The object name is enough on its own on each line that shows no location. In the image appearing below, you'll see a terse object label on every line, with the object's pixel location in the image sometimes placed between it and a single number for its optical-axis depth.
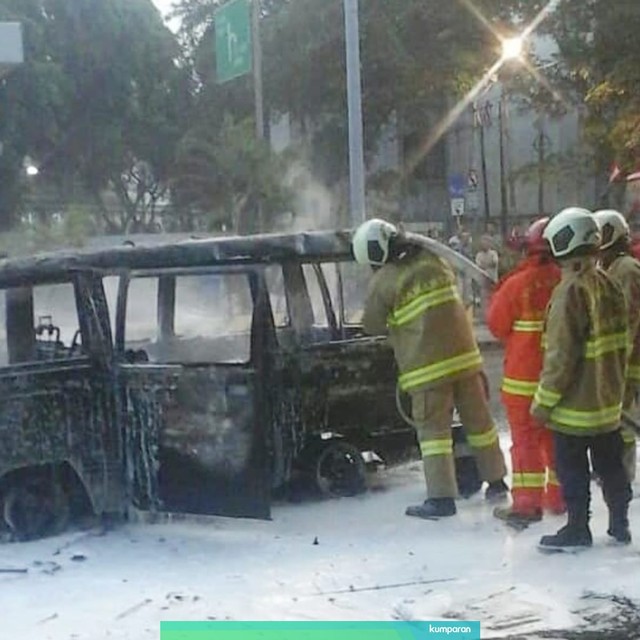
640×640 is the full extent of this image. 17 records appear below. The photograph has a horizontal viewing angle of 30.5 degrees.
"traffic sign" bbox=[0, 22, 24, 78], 12.48
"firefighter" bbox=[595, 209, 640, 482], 6.40
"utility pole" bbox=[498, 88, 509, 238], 31.33
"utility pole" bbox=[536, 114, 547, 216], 28.23
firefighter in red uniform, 6.09
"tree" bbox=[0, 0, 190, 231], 31.89
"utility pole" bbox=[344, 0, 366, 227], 14.80
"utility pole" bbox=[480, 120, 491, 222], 34.22
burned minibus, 5.94
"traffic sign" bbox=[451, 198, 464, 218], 22.18
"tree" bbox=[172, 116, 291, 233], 26.23
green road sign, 17.70
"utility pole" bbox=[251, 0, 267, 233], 20.94
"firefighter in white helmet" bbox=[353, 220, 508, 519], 6.15
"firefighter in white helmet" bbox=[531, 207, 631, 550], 5.45
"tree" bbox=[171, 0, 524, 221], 25.34
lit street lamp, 23.03
